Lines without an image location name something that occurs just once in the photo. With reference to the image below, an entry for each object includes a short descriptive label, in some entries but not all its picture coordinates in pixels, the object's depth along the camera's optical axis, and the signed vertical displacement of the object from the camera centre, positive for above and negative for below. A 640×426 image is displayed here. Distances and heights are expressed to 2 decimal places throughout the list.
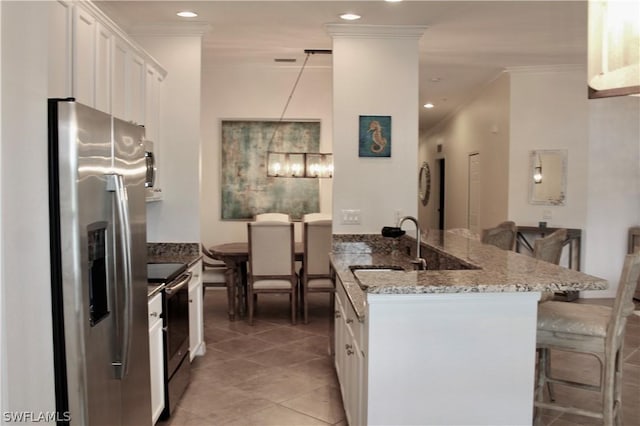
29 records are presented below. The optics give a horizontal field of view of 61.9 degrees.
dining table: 5.59 -0.92
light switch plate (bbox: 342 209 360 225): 4.57 -0.26
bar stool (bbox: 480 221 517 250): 4.78 -0.47
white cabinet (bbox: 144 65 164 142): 3.91 +0.62
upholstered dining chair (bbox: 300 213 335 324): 5.45 -0.74
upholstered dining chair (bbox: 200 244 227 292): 5.85 -1.01
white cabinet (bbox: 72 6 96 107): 2.51 +0.63
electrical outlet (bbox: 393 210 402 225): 4.58 -0.27
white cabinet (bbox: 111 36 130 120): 3.11 +0.65
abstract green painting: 6.96 +0.16
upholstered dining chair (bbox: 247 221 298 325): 5.37 -0.76
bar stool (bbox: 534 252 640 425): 2.47 -0.72
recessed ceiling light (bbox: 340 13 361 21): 4.13 +1.31
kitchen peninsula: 2.13 -0.66
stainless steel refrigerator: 1.86 -0.30
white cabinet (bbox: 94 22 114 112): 2.81 +0.63
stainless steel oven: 3.13 -0.97
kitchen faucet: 3.27 -0.47
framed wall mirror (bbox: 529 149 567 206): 6.40 +0.09
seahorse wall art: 4.54 +0.44
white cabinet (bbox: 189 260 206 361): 4.06 -1.01
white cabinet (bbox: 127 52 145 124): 3.48 +0.65
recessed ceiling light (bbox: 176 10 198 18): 4.11 +1.33
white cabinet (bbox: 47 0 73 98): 2.23 +0.59
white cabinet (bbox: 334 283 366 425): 2.40 -0.92
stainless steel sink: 3.62 -0.56
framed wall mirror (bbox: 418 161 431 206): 12.96 +0.03
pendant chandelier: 6.15 +0.22
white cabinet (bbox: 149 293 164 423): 2.84 -0.94
